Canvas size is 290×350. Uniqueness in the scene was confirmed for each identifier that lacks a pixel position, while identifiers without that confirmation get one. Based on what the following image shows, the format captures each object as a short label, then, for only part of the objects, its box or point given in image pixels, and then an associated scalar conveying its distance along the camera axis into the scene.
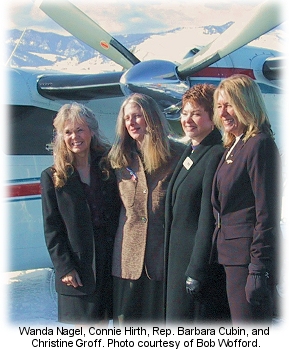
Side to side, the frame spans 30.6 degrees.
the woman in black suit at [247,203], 2.46
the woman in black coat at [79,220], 3.05
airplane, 5.27
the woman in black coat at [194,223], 2.74
